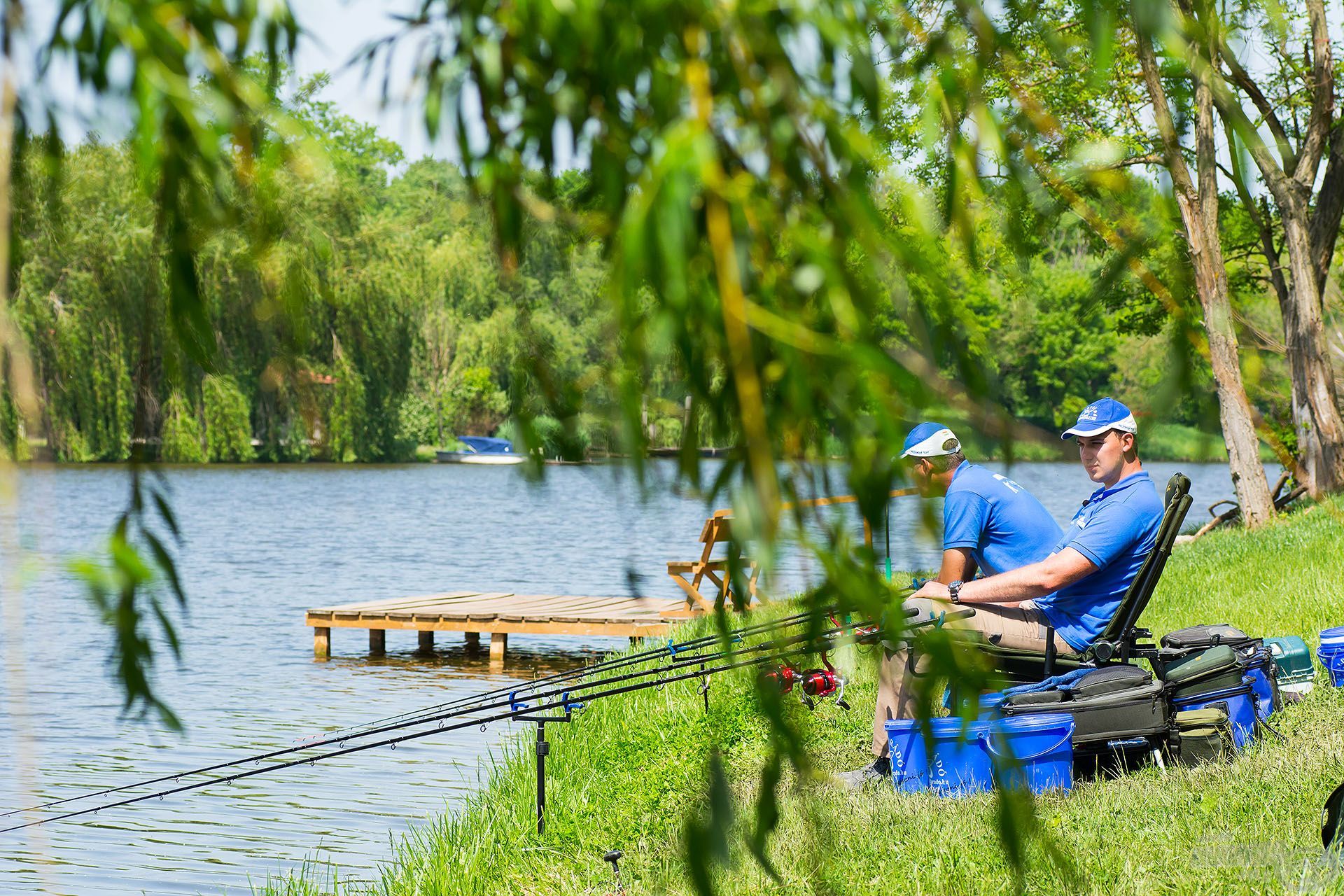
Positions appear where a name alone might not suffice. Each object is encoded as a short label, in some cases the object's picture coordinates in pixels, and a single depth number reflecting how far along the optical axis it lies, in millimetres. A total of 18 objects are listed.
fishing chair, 10227
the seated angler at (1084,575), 10414
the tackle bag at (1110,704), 9984
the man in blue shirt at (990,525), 11219
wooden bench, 24297
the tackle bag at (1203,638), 10844
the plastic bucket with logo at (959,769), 10008
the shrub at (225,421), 57281
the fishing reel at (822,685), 13727
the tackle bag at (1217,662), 10234
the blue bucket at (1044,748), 9656
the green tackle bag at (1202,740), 10086
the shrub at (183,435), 59906
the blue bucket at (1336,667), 12367
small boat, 103750
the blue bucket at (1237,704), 10367
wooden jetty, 27453
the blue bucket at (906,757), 10289
